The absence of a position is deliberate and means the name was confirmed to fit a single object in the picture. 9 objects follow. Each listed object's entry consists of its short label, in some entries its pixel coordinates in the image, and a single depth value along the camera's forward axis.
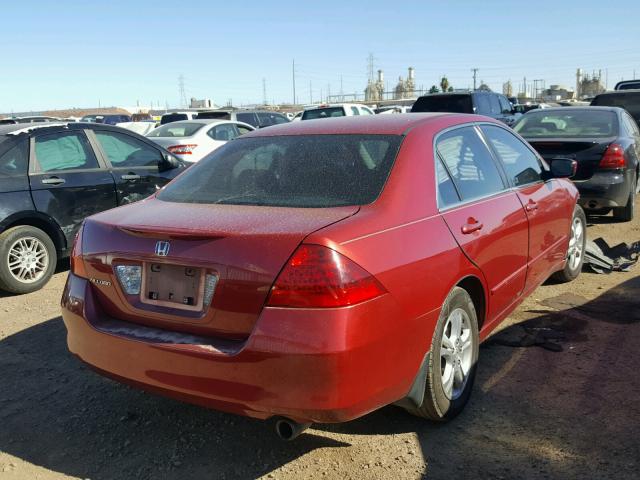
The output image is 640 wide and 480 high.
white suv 17.76
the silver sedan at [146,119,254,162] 11.62
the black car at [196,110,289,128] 17.42
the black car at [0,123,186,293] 5.80
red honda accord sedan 2.47
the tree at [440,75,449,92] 75.29
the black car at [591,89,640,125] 13.66
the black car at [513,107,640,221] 7.64
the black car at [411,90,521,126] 14.31
